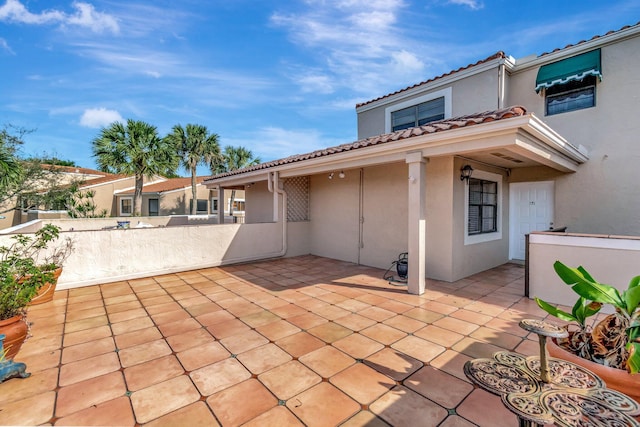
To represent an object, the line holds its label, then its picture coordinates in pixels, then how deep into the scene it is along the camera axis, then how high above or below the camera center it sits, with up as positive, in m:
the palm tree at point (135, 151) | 15.80 +3.68
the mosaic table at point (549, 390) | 1.47 -1.11
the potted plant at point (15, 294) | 3.05 -1.06
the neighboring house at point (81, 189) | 17.09 +1.55
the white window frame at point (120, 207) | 23.16 +0.36
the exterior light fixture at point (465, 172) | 6.36 +0.97
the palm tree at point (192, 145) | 20.12 +4.97
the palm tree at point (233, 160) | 22.13 +4.63
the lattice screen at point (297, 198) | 9.66 +0.52
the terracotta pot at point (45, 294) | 4.84 -1.52
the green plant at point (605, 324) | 2.32 -1.01
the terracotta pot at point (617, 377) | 2.09 -1.29
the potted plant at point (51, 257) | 4.83 -0.96
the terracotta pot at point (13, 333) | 2.99 -1.39
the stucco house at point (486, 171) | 5.44 +1.11
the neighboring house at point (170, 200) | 22.50 +0.96
